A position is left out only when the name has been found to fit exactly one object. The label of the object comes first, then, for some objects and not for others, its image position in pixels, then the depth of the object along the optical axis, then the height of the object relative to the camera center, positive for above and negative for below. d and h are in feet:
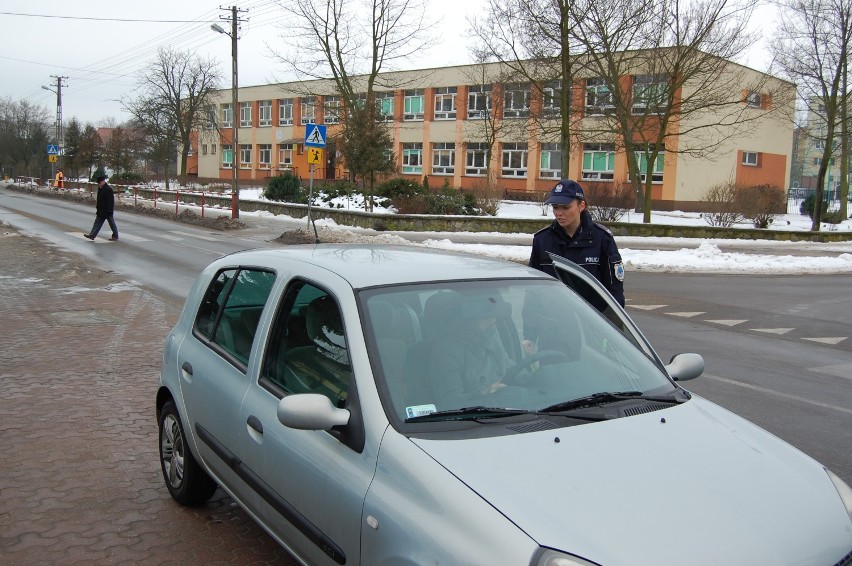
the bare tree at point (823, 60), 108.17 +21.75
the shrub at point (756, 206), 97.14 +0.25
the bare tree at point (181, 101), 217.36 +25.56
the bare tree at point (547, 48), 94.07 +19.23
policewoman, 16.60 -0.83
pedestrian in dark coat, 68.03 -1.80
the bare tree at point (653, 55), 92.07 +18.66
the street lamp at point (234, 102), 100.58 +11.71
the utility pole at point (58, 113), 190.45 +18.42
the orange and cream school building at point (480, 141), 143.84 +13.76
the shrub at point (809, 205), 140.82 +0.90
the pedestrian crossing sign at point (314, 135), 72.33 +5.43
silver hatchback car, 7.23 -2.70
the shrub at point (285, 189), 125.18 +0.52
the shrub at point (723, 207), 96.53 +0.00
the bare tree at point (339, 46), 132.36 +25.87
